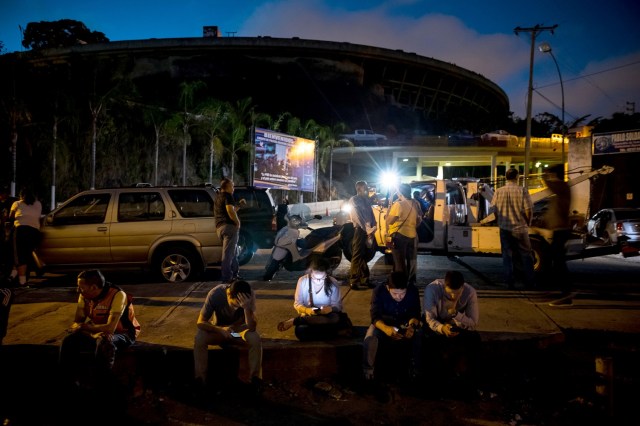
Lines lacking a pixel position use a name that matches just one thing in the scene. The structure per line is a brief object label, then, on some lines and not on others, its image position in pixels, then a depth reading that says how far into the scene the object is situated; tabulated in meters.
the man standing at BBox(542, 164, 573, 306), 7.82
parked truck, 9.12
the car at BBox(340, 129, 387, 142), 41.40
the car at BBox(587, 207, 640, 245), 14.61
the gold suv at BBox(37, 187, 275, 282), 8.35
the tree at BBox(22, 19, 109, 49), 61.38
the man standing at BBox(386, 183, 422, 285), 7.42
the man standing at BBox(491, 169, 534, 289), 7.67
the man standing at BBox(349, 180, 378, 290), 7.96
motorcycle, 8.93
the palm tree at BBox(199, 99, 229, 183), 25.69
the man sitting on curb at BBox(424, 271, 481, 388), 4.73
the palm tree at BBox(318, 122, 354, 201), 35.95
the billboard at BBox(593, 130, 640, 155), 20.73
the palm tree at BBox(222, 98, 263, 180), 28.28
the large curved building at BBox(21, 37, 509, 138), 57.69
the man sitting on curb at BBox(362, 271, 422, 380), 4.64
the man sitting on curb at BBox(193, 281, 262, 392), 4.54
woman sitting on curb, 5.31
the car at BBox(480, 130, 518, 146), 36.56
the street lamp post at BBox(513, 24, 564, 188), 24.08
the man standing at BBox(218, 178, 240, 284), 7.75
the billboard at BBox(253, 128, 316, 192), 21.48
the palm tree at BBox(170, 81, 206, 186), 24.52
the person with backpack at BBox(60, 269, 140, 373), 4.33
